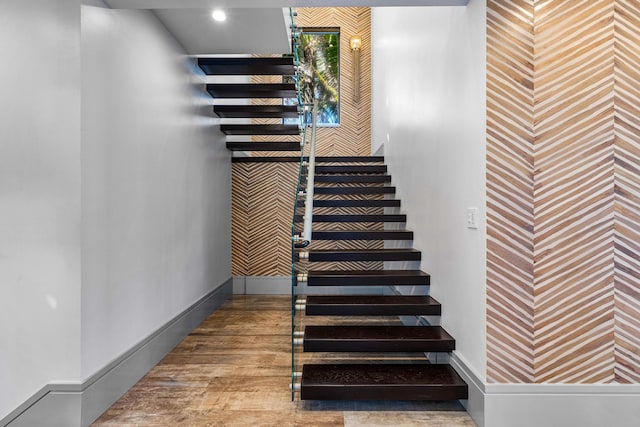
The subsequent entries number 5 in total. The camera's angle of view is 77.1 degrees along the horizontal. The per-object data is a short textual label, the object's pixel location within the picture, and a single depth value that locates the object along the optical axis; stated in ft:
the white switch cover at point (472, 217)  8.39
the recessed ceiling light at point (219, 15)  11.11
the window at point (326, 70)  25.61
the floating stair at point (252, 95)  14.46
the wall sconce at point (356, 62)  24.88
